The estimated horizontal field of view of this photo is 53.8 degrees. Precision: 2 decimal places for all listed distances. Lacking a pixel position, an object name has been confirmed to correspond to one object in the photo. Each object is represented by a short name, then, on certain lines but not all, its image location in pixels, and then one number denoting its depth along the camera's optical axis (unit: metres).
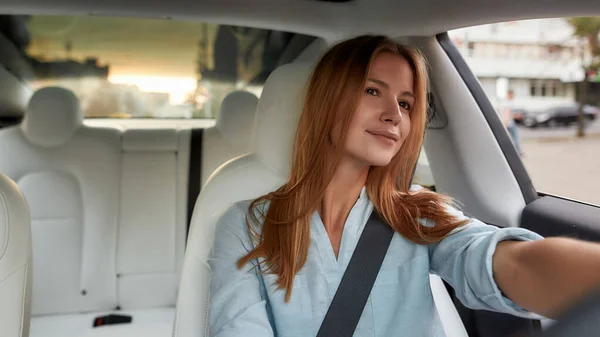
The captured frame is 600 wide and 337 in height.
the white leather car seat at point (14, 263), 1.51
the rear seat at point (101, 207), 2.38
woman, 1.18
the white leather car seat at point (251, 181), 1.42
